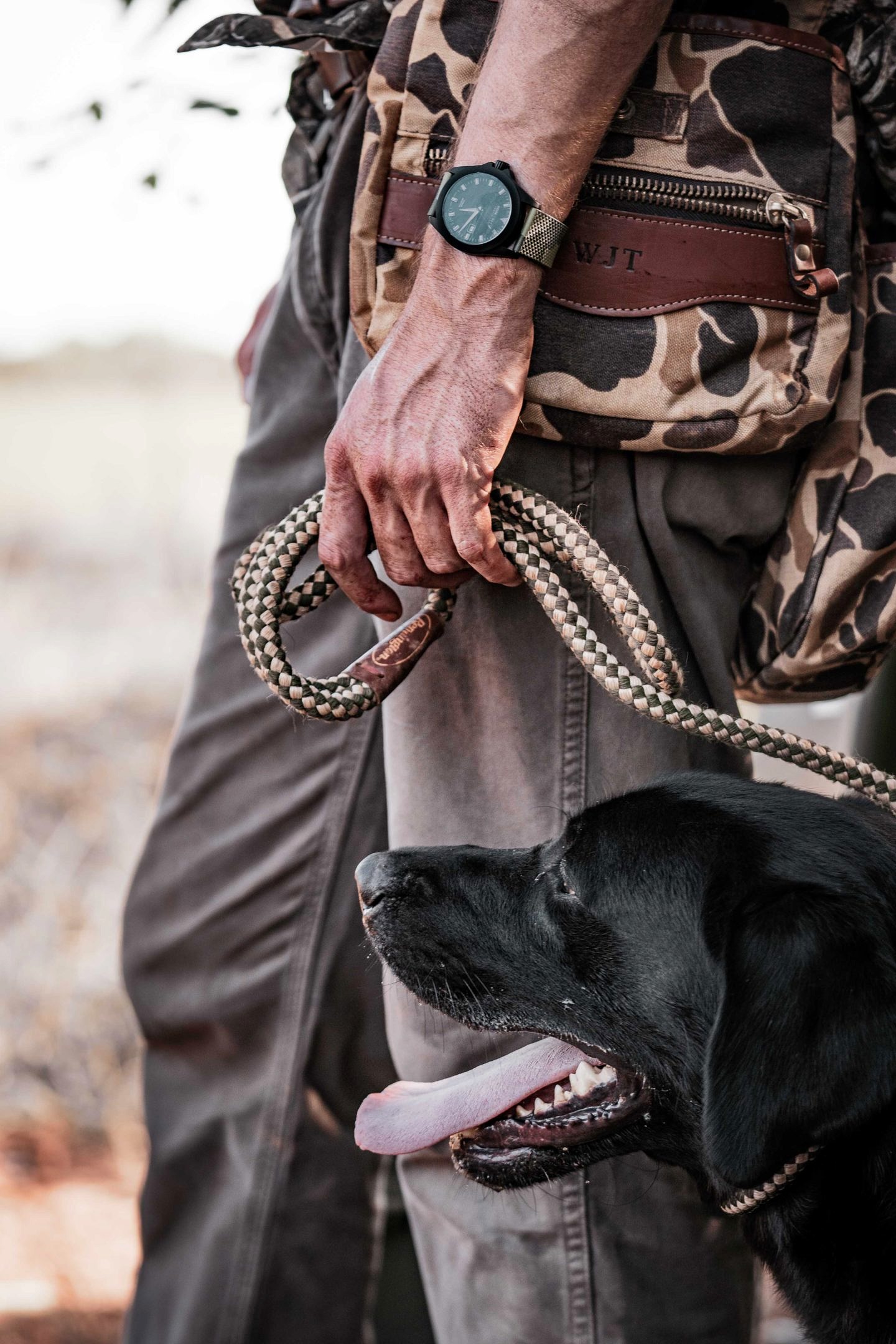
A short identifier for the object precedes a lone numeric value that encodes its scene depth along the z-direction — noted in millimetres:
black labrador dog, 1746
